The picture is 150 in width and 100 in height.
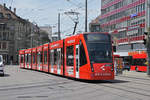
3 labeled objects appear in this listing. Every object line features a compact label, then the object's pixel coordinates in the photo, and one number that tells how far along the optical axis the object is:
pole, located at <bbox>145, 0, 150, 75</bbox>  26.80
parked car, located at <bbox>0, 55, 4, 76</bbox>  22.99
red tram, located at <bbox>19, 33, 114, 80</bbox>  16.59
